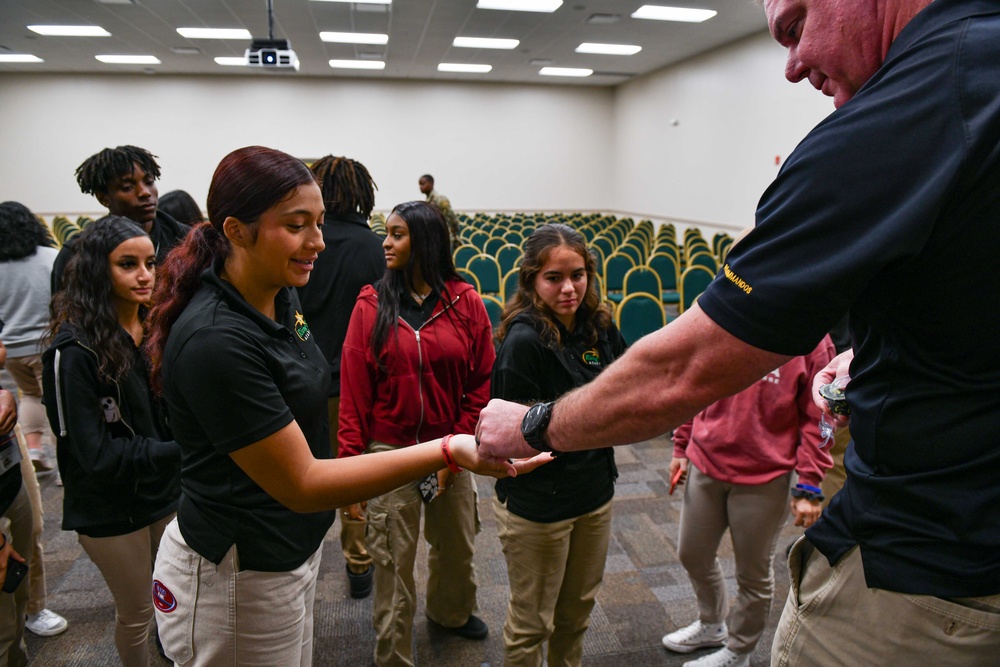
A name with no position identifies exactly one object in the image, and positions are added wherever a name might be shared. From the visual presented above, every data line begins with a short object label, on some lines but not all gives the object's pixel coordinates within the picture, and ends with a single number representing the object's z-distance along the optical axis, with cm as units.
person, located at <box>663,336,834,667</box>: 210
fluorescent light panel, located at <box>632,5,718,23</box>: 885
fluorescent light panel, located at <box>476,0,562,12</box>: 866
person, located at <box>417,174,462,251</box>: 664
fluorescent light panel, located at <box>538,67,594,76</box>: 1370
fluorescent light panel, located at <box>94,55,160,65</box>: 1253
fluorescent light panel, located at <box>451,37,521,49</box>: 1092
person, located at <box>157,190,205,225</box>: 375
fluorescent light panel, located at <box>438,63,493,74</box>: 1332
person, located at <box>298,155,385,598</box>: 274
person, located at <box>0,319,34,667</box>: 175
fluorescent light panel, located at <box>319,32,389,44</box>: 1061
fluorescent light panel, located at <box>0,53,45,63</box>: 1223
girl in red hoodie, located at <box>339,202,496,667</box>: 219
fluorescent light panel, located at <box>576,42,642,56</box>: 1134
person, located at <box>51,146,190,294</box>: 277
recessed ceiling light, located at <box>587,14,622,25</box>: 921
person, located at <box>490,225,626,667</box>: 192
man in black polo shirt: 73
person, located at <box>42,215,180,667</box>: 178
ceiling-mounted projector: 842
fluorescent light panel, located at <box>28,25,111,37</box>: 1009
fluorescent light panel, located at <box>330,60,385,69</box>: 1305
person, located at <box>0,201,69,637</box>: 343
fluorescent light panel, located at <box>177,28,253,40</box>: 1024
